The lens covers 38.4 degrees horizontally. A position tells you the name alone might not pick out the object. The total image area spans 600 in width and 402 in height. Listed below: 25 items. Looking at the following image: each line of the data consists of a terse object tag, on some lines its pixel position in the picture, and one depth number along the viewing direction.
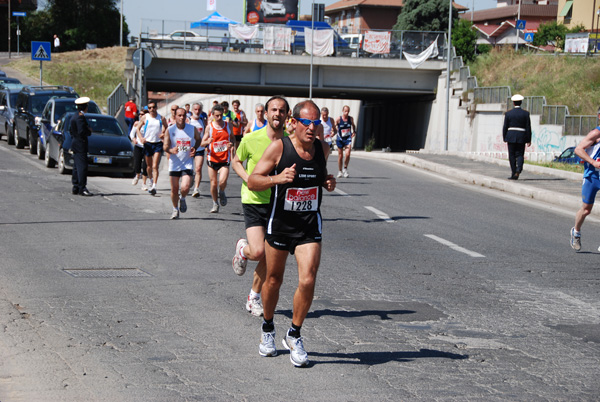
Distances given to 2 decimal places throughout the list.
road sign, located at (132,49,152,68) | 27.53
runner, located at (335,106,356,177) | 22.45
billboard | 69.56
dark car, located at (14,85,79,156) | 27.48
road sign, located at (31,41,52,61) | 35.34
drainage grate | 9.23
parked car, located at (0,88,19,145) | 31.34
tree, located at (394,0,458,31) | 72.94
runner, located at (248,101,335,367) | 6.09
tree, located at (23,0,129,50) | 82.44
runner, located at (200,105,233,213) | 15.12
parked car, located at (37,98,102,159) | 24.77
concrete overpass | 46.38
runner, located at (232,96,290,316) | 7.59
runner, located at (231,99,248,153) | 22.30
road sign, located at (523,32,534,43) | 64.31
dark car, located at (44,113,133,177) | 21.62
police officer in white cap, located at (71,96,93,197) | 16.77
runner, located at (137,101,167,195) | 18.43
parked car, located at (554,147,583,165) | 28.80
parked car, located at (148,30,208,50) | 45.59
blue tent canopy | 45.34
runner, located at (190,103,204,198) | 16.67
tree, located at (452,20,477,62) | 53.97
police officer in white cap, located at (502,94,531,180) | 21.20
